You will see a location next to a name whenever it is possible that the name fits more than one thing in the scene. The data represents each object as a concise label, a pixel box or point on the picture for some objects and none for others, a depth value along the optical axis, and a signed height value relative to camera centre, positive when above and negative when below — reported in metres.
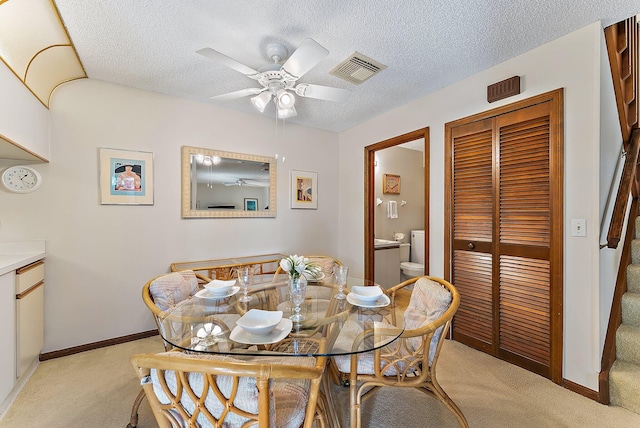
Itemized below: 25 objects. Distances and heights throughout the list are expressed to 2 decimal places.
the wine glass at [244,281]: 1.83 -0.45
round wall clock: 2.24 +0.29
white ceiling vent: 2.25 +1.24
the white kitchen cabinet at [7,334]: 1.71 -0.77
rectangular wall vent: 2.22 +1.03
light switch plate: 1.91 -0.10
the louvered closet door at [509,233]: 2.06 -0.17
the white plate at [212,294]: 1.85 -0.55
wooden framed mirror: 3.06 +0.35
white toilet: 4.84 -0.68
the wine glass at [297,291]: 1.62 -0.45
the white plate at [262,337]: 1.23 -0.56
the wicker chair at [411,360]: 1.39 -0.76
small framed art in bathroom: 4.93 +0.54
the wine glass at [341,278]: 1.89 -0.44
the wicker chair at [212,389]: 0.79 -0.53
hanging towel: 4.93 +0.06
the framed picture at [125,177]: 2.63 +0.36
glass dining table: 1.25 -0.59
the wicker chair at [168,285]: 1.59 -0.52
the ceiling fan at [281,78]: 1.69 +0.94
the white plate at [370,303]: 1.73 -0.56
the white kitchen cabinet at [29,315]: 1.92 -0.76
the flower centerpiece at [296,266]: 1.68 -0.33
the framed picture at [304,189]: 3.79 +0.34
